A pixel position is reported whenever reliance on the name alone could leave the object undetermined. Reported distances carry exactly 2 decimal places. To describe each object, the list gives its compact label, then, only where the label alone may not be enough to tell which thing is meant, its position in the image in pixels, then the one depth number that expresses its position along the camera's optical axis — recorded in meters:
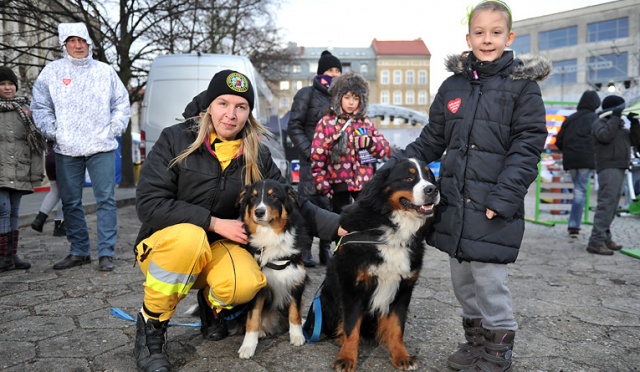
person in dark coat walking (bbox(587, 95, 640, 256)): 6.05
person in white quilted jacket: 4.68
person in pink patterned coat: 4.44
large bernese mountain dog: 2.64
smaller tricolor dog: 2.89
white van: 8.71
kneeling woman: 2.50
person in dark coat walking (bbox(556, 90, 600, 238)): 7.43
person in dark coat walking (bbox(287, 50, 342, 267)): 5.02
